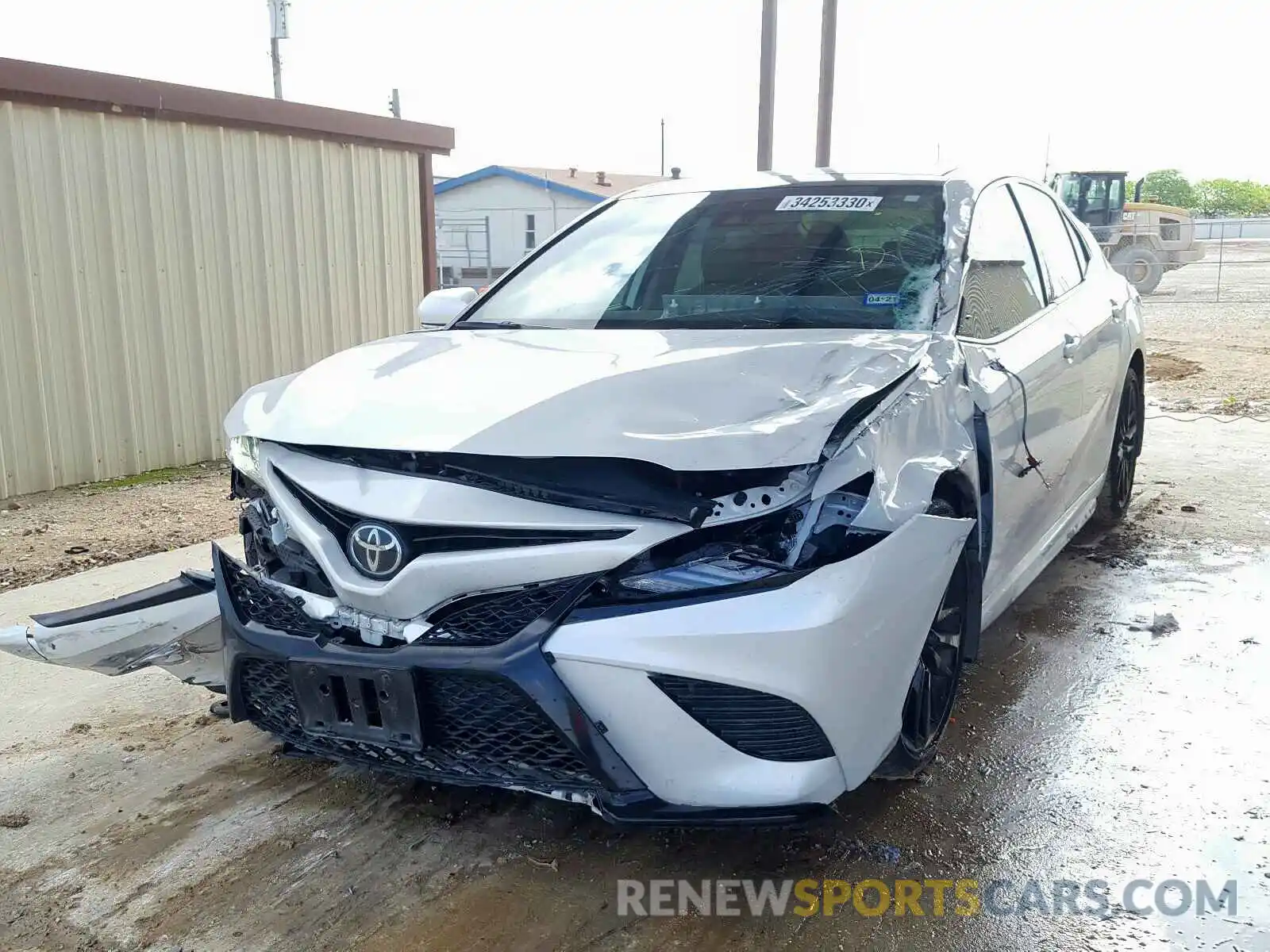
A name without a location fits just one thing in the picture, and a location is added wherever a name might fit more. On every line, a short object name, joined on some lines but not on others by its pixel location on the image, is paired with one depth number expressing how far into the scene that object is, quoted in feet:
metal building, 22.09
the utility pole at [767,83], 41.88
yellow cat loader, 78.59
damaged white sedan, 7.39
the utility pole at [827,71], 47.32
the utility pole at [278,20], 68.13
